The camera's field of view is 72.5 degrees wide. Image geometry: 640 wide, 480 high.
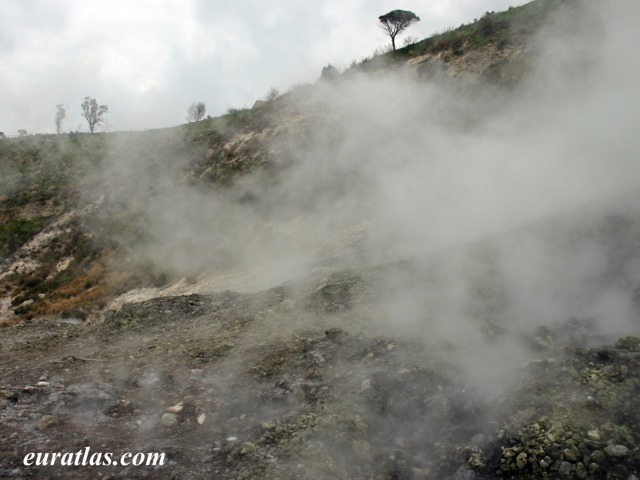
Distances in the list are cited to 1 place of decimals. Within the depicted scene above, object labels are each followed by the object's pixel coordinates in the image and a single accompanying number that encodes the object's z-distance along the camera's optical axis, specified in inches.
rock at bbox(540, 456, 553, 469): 100.3
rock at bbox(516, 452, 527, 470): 103.0
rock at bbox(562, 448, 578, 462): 99.3
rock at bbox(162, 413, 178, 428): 138.0
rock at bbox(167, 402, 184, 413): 145.2
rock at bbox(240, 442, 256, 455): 119.8
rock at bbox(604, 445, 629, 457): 97.2
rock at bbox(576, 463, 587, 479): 95.4
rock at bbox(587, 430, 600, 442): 103.0
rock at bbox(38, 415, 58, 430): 136.2
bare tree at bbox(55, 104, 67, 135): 1043.7
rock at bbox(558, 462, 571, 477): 96.8
